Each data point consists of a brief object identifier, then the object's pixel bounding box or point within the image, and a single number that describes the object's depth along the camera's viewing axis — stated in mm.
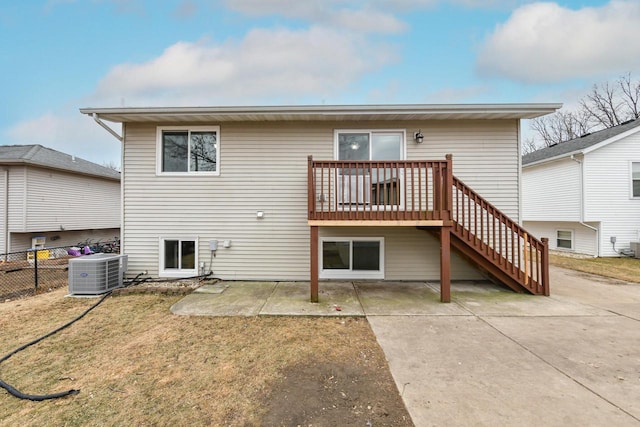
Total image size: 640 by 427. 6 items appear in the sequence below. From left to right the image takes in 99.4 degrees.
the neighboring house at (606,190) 9797
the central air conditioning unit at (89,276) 5223
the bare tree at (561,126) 22203
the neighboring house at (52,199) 9500
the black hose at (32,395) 2303
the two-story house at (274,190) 6074
